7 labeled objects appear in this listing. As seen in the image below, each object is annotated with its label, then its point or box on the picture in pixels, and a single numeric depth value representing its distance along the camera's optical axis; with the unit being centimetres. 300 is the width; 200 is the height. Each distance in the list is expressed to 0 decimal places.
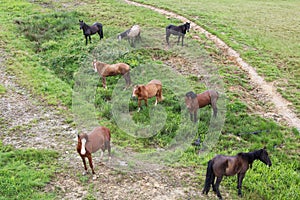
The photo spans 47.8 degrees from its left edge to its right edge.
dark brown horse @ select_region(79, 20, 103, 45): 1672
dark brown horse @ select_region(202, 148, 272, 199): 764
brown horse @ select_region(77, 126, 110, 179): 793
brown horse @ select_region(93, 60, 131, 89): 1349
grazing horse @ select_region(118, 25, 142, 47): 1708
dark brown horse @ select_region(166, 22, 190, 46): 1714
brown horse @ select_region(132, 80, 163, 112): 1180
